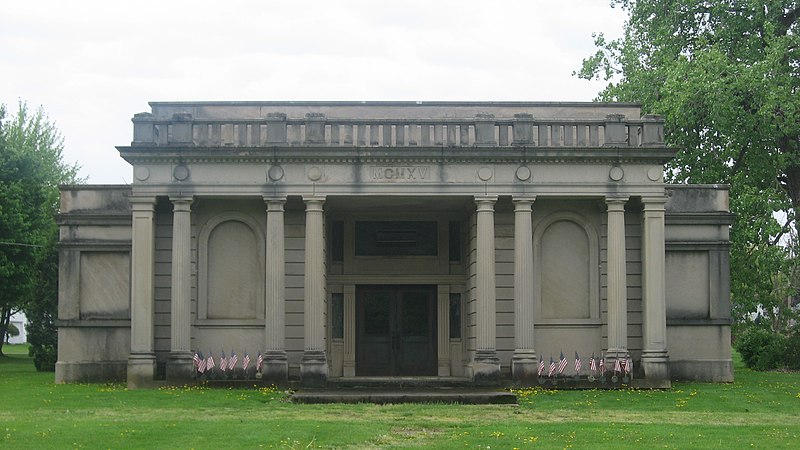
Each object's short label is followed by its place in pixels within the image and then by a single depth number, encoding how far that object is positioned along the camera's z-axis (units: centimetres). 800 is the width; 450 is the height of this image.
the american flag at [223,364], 2969
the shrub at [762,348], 3931
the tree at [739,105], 3791
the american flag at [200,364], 2947
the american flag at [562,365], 2983
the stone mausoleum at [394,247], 2945
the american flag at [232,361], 2988
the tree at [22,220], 3934
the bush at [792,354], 3888
